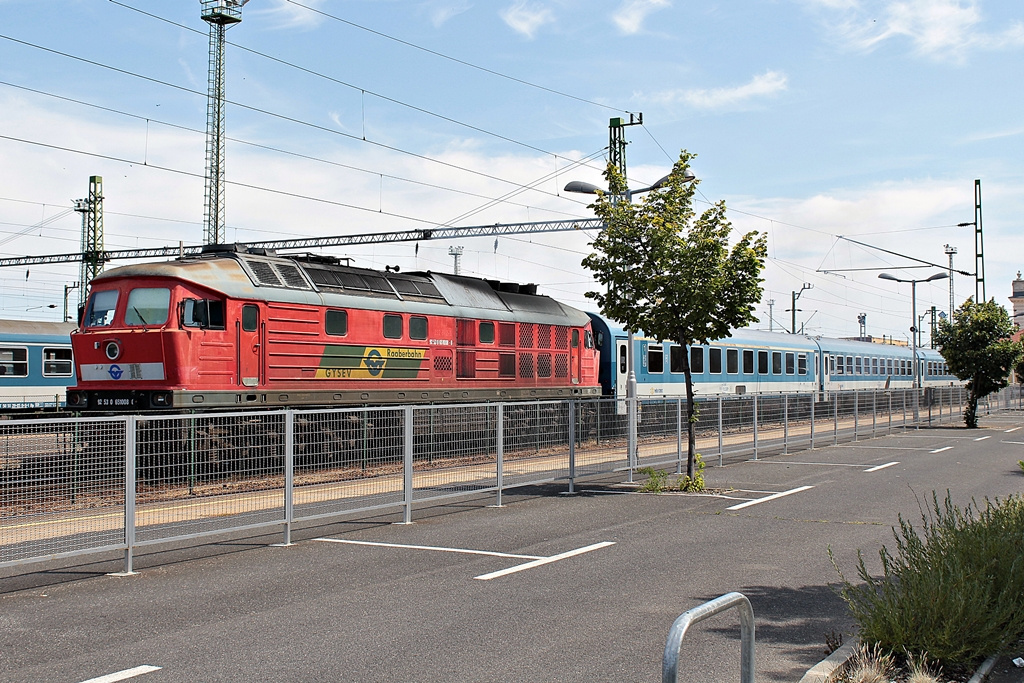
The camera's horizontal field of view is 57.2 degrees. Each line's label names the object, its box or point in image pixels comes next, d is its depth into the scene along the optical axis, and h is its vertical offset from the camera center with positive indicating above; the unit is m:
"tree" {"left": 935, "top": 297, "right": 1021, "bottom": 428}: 32.94 +1.07
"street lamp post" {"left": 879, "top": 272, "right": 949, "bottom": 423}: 45.25 +3.56
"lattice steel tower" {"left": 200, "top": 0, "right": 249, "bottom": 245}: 29.89 +8.80
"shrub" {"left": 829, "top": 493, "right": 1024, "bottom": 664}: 5.80 -1.43
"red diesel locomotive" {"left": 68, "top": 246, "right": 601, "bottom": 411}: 15.86 +0.82
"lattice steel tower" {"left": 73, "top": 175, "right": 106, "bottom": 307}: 50.61 +8.11
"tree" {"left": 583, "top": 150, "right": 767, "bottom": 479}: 15.07 +1.82
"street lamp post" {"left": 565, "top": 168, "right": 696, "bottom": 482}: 15.69 -0.67
